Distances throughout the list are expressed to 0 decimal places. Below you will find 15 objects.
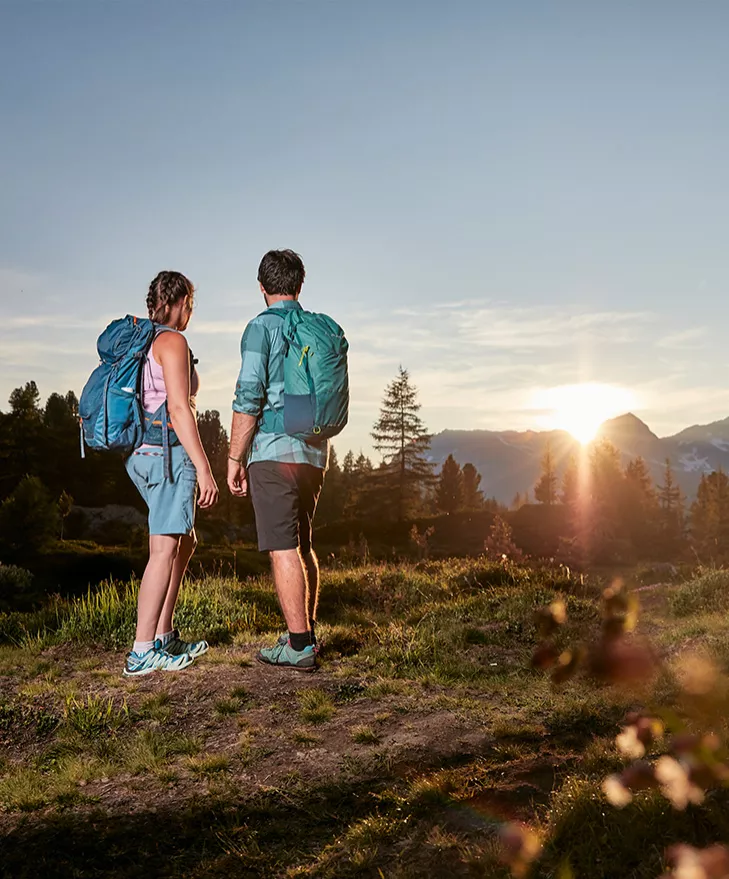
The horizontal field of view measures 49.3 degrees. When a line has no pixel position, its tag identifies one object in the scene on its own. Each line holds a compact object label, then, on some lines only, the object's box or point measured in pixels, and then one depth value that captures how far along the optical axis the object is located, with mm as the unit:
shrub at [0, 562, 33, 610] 14211
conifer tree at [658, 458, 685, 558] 62344
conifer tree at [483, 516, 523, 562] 19673
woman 5578
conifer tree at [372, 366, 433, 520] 54656
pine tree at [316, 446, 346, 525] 55547
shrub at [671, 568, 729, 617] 10398
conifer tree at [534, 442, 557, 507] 83562
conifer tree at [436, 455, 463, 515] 63312
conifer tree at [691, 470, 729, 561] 56250
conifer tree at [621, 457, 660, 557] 54569
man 5699
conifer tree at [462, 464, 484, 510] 73812
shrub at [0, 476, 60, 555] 24166
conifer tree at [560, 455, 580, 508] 75062
